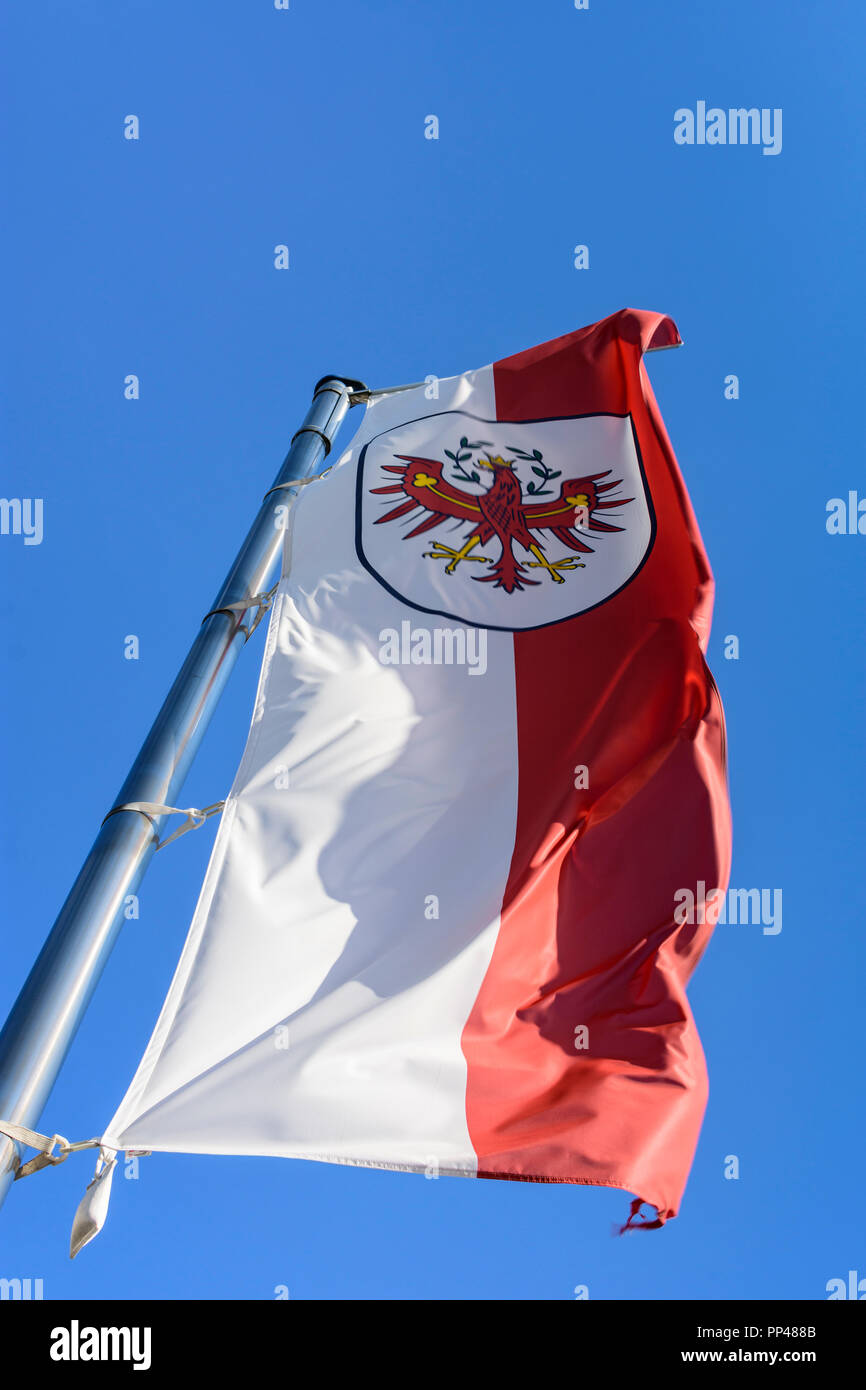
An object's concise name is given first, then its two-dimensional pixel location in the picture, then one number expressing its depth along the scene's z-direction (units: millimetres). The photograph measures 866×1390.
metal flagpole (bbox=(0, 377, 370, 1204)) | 6996
